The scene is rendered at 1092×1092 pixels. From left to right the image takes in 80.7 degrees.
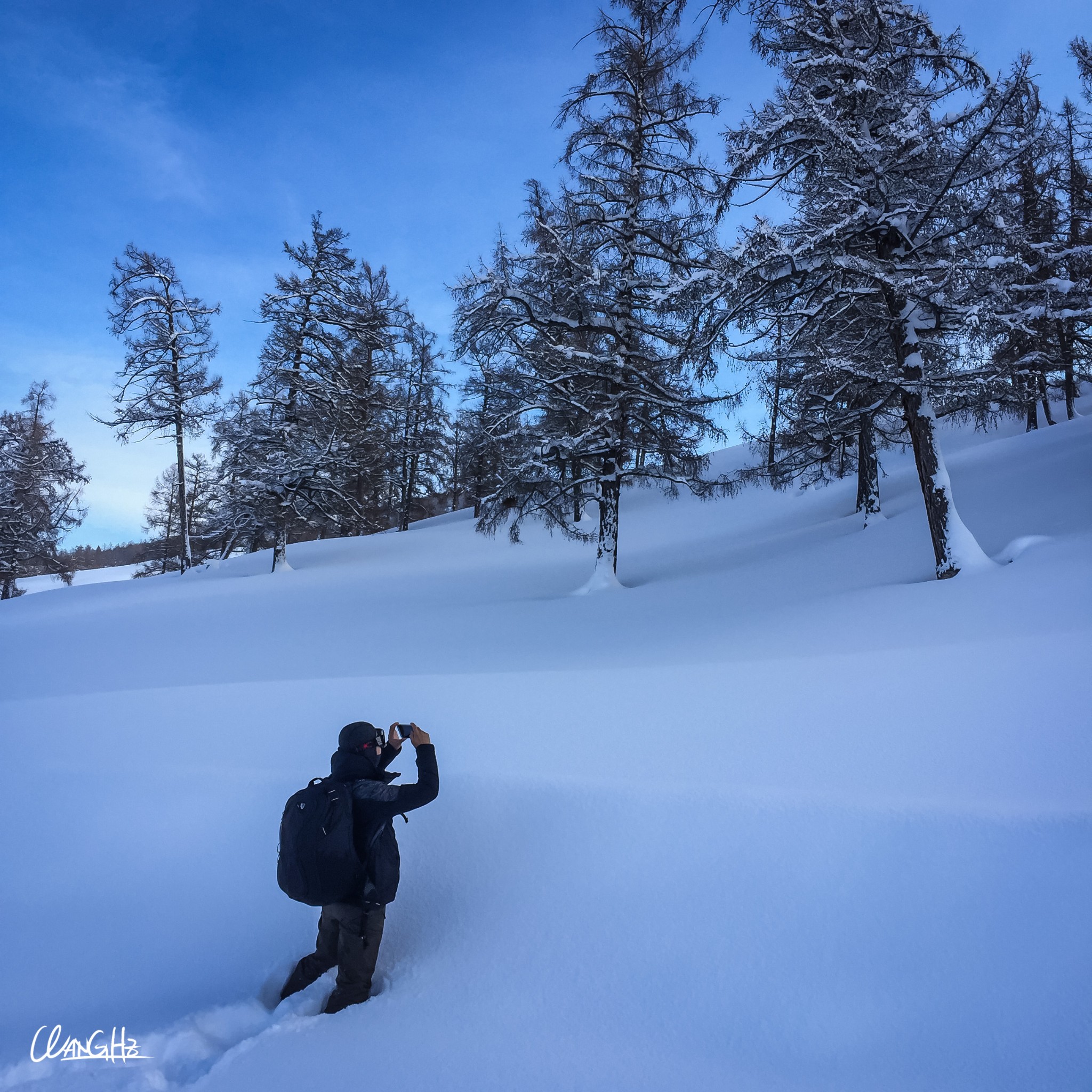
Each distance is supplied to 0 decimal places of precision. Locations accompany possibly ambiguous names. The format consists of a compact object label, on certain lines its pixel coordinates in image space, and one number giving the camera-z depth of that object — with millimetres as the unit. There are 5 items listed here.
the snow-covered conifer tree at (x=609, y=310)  12188
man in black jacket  3090
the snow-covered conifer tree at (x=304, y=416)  18500
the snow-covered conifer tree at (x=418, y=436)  30062
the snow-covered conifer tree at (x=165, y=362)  19516
